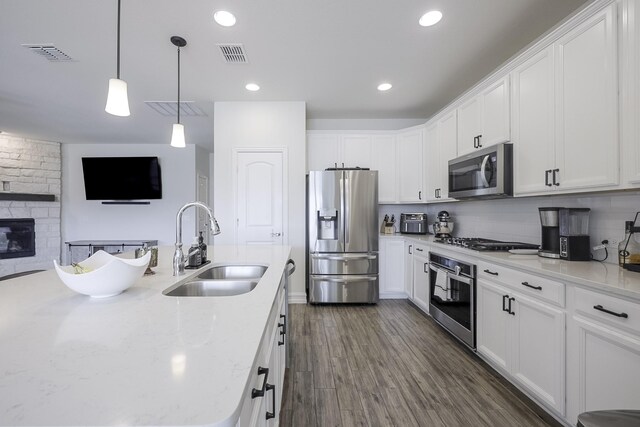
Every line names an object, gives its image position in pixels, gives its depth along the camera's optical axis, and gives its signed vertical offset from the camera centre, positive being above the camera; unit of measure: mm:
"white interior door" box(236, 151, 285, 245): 3689 +242
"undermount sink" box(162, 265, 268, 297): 1347 -365
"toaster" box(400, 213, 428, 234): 3922 -104
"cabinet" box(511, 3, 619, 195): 1517 +655
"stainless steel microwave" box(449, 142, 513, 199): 2236 +377
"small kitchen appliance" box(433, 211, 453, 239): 3416 -125
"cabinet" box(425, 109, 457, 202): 3133 +752
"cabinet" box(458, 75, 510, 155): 2299 +892
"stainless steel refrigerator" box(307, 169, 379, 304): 3535 -224
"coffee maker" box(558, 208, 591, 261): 1831 -122
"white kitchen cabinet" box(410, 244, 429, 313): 3125 -725
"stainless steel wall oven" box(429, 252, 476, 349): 2258 -722
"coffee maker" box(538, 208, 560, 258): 1951 -121
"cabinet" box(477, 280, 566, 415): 1521 -784
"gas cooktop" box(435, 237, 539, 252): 2322 -254
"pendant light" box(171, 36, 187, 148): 2328 +695
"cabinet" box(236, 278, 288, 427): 713 -550
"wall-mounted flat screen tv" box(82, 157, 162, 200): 5516 +746
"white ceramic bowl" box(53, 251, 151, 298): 991 -231
